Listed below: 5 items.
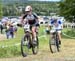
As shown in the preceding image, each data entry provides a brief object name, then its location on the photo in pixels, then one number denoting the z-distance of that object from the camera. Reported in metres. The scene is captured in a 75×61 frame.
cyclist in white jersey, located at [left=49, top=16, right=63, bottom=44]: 15.23
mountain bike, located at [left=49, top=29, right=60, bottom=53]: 14.58
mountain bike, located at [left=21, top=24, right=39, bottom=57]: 12.71
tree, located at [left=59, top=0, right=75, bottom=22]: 32.19
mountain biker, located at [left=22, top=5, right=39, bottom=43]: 13.15
